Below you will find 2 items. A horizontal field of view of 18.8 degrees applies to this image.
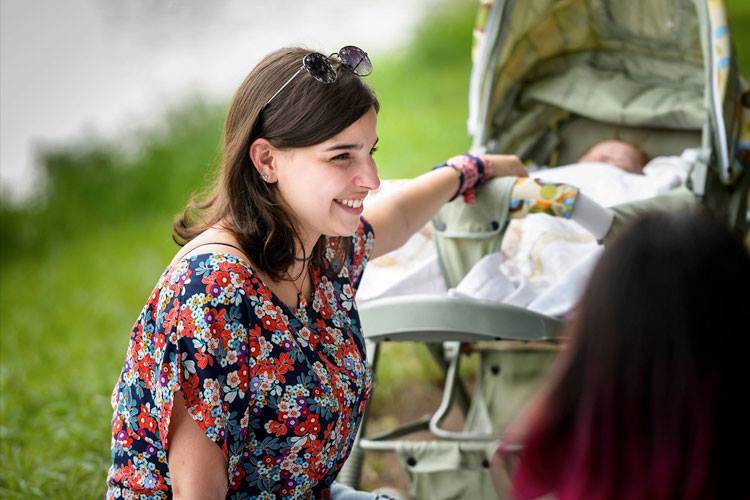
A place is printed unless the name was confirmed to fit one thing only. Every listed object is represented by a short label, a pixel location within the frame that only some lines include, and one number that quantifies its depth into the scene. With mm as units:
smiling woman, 2632
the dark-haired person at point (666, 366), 2271
